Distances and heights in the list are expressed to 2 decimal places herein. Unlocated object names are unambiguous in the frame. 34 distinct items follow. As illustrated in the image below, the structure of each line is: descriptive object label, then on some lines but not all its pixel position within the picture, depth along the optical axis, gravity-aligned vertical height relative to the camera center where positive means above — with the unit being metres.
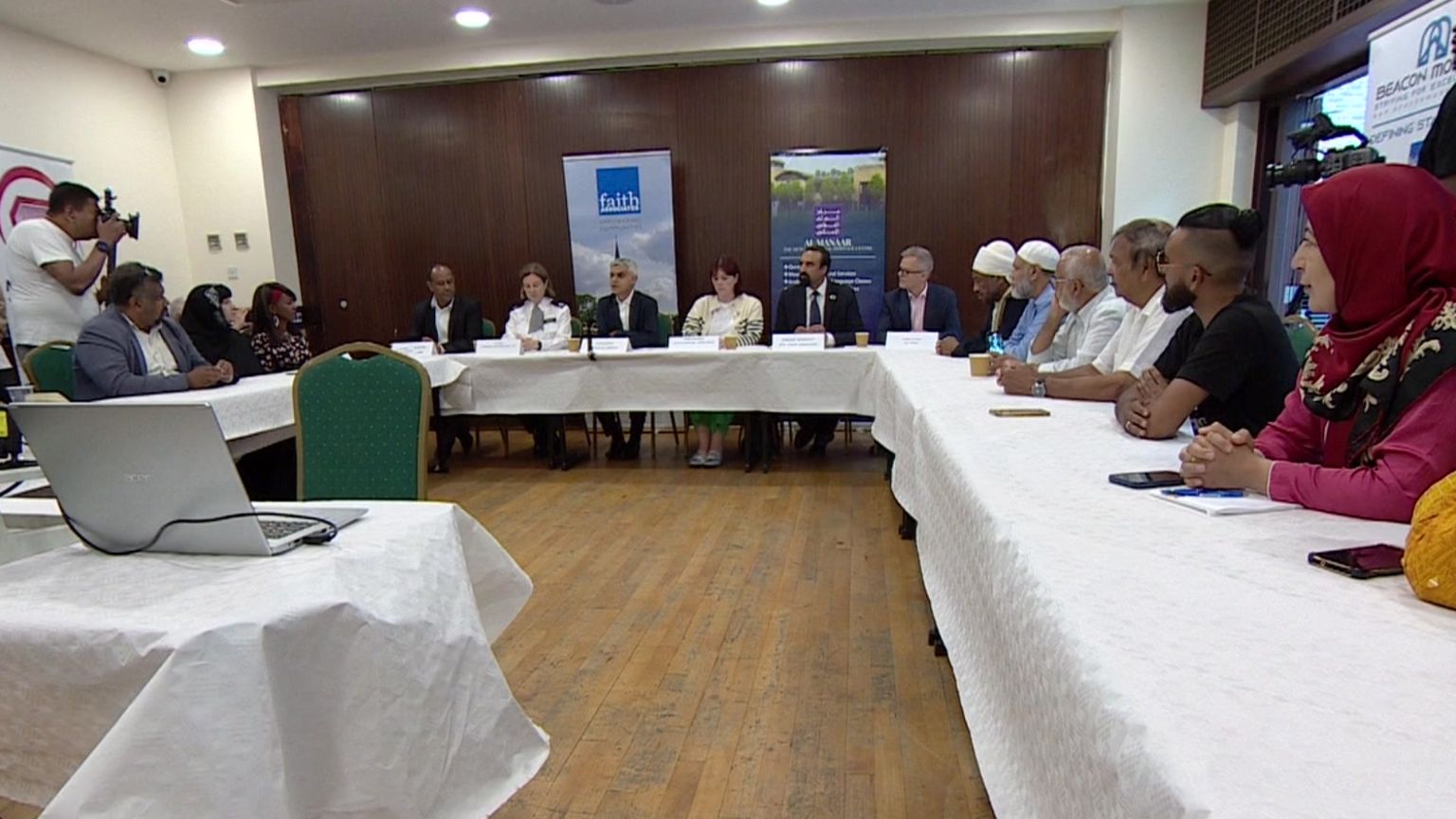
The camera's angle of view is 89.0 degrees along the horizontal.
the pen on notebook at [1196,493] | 1.07 -0.34
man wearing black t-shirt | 1.39 -0.17
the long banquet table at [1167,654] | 0.50 -0.34
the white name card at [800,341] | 3.92 -0.38
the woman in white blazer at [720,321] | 4.22 -0.30
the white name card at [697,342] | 4.02 -0.38
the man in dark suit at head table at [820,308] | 4.29 -0.23
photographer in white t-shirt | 3.18 +0.10
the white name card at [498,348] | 4.18 -0.40
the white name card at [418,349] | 4.08 -0.38
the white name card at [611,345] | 4.05 -0.38
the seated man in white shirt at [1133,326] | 1.93 -0.17
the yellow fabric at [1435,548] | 0.69 -0.28
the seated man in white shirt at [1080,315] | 2.40 -0.18
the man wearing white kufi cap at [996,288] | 3.62 -0.13
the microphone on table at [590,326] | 3.98 -0.31
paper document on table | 1.01 -0.34
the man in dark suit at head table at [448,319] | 4.60 -0.25
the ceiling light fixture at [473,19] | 4.38 +1.54
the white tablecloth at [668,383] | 3.76 -0.57
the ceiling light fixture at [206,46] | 4.68 +1.52
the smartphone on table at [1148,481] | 1.15 -0.34
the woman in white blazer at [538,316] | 4.58 -0.24
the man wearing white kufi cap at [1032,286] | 3.24 -0.11
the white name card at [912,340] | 3.82 -0.38
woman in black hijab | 3.36 -0.21
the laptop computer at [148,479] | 0.92 -0.25
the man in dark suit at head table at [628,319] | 4.45 -0.27
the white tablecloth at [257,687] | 0.80 -0.47
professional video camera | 2.68 +0.35
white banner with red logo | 4.16 +0.62
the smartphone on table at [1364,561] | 0.78 -0.33
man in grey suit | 2.64 -0.21
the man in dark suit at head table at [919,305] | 4.18 -0.22
